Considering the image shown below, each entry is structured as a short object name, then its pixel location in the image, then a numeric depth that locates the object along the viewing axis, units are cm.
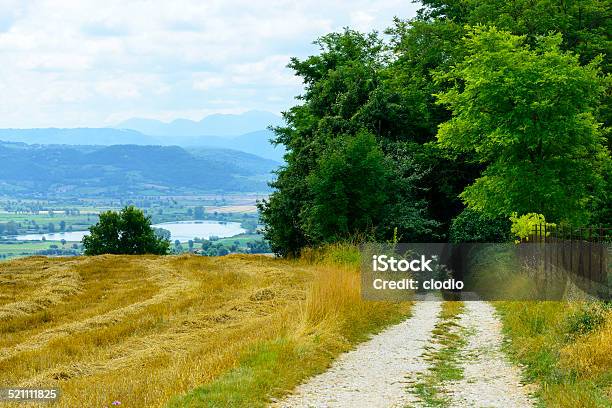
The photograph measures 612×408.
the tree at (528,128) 2977
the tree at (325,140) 3303
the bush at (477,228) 3462
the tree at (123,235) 6569
